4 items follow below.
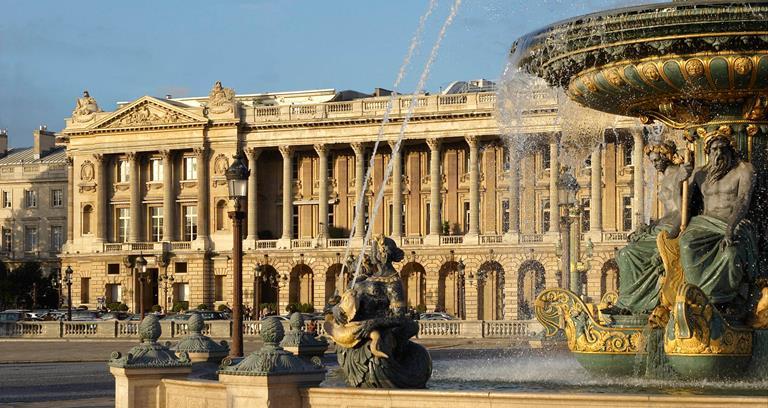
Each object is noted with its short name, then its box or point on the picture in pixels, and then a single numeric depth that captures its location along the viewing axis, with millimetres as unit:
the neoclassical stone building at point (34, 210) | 113562
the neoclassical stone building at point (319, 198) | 89875
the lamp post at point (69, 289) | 71500
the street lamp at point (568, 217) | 43344
